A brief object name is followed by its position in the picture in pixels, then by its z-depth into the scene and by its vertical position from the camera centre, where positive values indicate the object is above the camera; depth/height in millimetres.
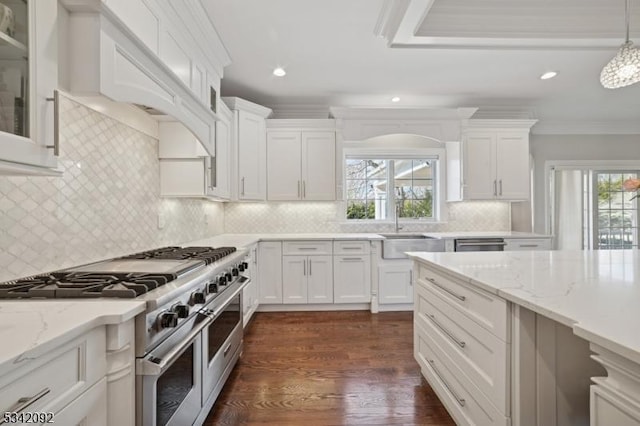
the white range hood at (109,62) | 1128 +648
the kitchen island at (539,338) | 750 -430
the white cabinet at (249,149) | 3648 +863
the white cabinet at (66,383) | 684 -416
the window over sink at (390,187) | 4480 +454
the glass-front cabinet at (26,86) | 918 +418
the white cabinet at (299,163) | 3979 +719
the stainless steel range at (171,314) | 1076 -427
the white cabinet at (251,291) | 3037 -779
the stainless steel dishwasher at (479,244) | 3715 -327
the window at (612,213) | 4781 +62
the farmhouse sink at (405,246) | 3678 -343
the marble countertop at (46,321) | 682 -287
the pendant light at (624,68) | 1826 +914
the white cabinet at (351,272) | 3658 -655
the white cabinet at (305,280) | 3641 -744
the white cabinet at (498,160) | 4133 +781
